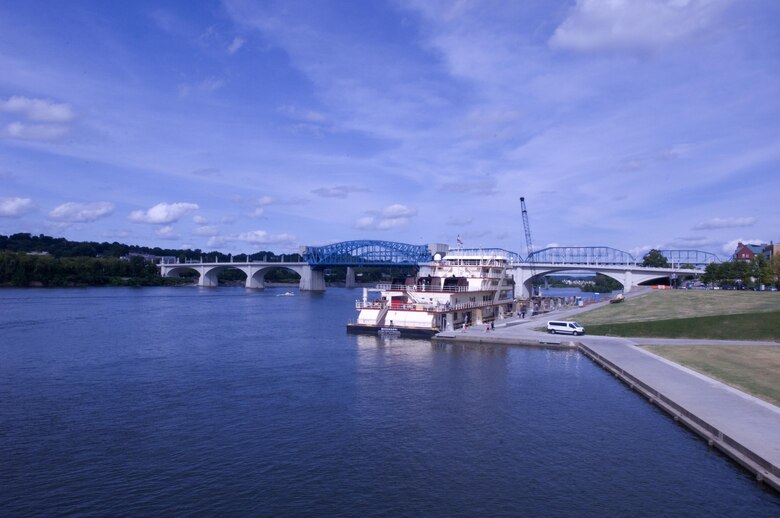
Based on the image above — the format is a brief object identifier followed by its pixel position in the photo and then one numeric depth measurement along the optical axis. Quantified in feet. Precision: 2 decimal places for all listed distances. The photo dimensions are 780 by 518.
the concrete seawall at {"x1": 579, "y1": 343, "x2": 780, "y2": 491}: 65.92
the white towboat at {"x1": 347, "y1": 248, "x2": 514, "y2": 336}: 198.90
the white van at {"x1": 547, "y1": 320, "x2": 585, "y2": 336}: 188.14
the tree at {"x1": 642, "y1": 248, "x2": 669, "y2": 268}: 501.76
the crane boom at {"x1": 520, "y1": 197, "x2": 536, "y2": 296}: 439.55
